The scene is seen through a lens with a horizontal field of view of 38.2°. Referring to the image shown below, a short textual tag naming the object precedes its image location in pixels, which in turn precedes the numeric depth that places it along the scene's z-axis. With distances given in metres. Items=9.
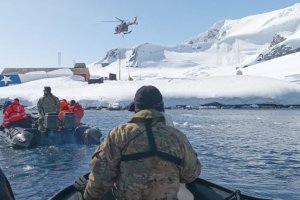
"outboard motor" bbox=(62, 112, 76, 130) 15.93
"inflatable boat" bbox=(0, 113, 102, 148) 15.09
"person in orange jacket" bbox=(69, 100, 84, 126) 18.34
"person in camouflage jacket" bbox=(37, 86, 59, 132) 15.84
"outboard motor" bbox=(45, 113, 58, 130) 15.33
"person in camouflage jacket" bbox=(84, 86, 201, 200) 3.77
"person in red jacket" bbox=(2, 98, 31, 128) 16.31
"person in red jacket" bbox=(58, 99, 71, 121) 18.06
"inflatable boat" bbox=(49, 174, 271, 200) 5.82
